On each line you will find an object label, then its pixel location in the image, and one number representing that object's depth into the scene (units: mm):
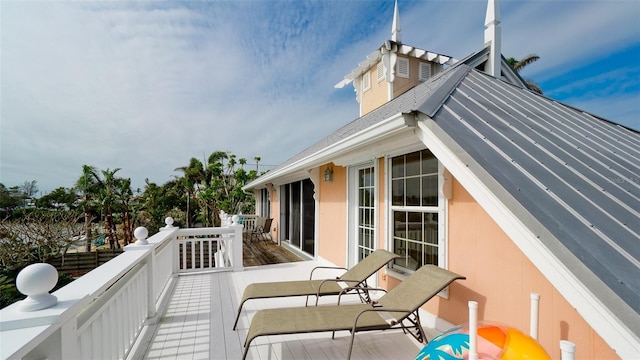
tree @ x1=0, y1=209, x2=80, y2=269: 13578
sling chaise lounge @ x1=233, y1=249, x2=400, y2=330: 3569
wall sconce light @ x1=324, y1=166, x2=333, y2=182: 6289
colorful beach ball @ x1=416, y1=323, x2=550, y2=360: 1484
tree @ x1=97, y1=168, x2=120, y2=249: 22234
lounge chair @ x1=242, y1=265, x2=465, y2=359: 2543
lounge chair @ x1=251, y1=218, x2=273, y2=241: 10375
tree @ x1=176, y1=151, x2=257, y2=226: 20562
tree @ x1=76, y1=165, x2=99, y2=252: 21875
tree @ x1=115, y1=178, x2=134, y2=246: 23234
